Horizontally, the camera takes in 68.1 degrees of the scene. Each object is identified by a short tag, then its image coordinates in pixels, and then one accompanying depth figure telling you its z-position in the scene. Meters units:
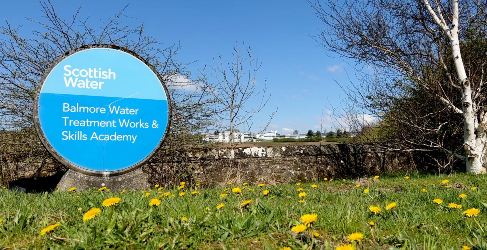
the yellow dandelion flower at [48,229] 1.87
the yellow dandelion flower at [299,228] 1.72
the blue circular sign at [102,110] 4.65
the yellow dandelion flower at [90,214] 2.03
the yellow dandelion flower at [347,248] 1.52
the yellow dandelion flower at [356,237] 1.68
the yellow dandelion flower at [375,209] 2.40
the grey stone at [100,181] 4.87
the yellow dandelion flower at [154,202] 2.28
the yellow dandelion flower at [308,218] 1.76
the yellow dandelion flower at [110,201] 2.26
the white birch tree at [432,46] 8.42
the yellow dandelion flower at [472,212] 2.26
